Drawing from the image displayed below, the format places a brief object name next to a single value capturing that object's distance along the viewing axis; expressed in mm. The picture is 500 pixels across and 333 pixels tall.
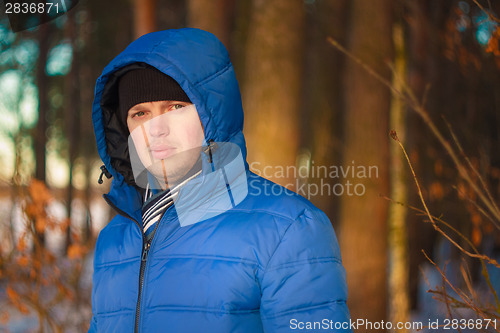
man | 1747
